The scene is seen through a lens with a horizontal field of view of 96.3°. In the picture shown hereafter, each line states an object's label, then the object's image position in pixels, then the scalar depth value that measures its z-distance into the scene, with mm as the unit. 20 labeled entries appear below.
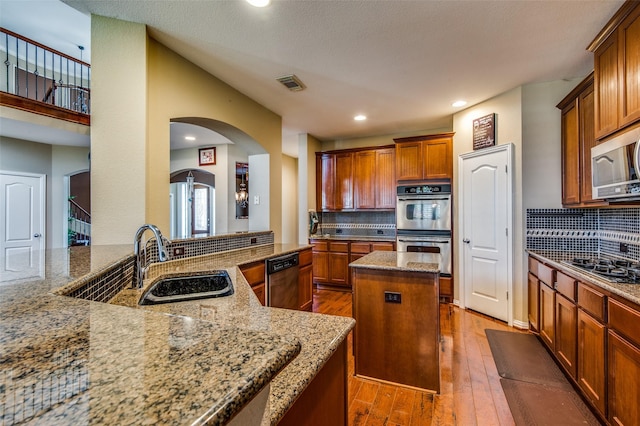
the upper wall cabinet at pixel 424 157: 4215
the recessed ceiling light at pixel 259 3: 1889
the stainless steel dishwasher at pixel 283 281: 2748
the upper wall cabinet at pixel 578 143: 2436
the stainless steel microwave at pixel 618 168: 1671
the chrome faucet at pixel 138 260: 1496
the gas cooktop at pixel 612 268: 1704
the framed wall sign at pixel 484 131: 3471
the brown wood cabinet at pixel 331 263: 4902
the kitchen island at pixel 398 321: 2039
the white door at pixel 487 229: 3303
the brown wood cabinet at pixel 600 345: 1438
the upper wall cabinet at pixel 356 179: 4898
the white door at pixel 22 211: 4059
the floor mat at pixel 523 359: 2235
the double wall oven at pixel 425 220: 4105
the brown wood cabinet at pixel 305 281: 3340
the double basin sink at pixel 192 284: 1724
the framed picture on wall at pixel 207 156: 5859
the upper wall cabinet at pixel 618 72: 1762
